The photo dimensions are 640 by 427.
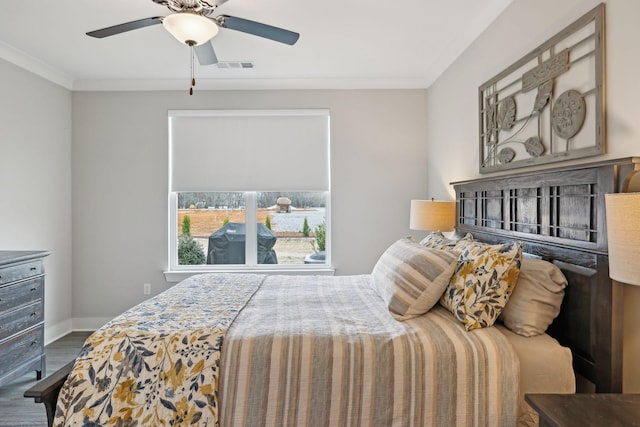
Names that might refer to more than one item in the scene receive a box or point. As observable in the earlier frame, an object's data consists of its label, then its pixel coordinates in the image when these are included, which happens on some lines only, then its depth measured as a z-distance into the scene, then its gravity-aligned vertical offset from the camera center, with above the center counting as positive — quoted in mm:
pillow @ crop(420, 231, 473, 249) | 2436 -190
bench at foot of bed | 1473 -687
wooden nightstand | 1124 -613
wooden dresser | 2627 -718
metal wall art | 1696 +594
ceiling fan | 2080 +1094
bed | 1528 -629
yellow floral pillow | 1746 -343
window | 4199 +354
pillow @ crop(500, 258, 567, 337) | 1718 -403
